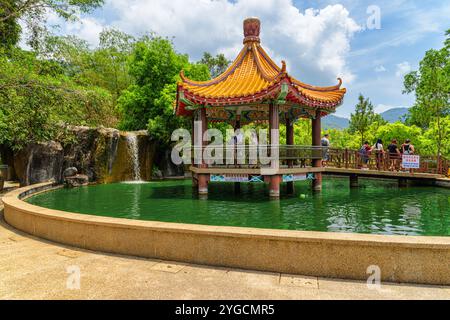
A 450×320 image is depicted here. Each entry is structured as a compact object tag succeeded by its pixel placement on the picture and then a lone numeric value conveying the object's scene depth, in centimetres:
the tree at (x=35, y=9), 1130
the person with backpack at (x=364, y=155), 1904
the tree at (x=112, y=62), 4153
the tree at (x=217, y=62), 4912
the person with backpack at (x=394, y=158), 1896
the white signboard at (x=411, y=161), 1833
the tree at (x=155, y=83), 2683
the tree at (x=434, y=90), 2664
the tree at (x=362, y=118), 4166
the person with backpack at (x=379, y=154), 1877
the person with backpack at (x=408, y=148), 1944
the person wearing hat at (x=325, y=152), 1744
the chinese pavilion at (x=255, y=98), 1407
